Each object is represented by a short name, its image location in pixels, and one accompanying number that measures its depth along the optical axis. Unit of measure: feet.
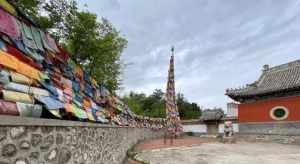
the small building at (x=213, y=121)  47.33
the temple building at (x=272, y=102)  34.76
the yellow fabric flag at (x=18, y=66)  5.53
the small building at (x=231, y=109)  54.21
